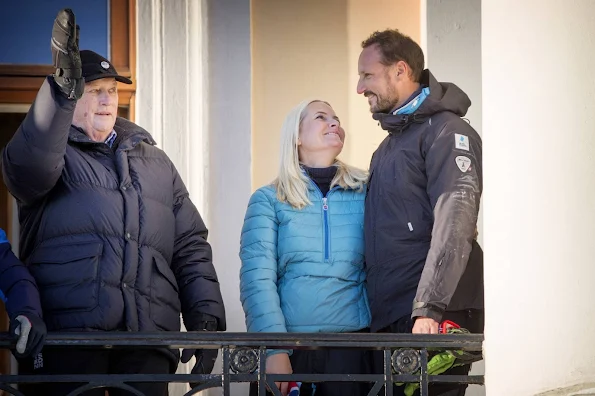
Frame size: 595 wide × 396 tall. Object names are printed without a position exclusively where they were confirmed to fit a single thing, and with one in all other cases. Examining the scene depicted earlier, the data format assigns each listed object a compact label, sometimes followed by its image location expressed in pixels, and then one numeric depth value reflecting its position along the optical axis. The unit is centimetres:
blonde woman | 1073
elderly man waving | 998
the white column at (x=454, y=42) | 1335
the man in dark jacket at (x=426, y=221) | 1044
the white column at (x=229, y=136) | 1334
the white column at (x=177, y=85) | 1332
